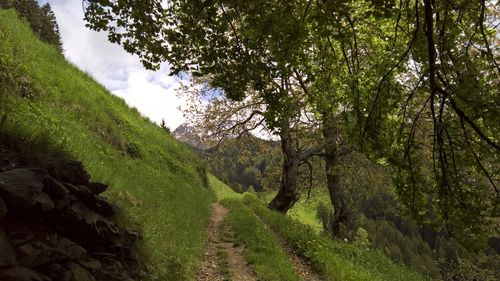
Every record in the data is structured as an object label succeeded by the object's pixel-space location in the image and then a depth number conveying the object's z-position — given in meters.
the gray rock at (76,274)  5.14
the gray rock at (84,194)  6.51
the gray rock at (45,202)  5.45
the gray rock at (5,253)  4.36
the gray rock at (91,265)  5.68
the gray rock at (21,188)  5.04
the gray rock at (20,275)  4.28
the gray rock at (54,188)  5.83
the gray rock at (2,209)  4.73
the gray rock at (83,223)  6.05
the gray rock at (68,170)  6.50
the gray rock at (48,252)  4.84
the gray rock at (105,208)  7.12
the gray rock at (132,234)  7.61
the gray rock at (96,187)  7.33
